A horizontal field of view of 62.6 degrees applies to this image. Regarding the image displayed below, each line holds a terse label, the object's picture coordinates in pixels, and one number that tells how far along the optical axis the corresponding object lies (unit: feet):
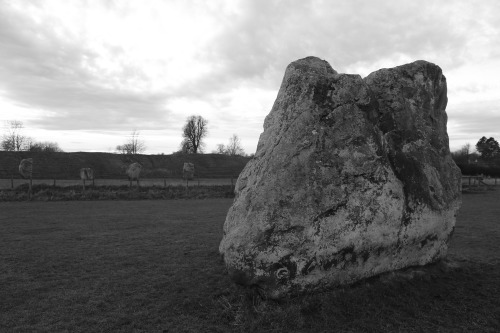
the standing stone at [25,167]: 132.74
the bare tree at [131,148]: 354.95
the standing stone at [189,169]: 159.80
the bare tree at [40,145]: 290.15
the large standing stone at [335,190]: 18.90
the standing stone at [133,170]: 137.39
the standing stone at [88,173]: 133.08
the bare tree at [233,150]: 381.40
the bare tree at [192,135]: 301.22
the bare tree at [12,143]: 291.99
